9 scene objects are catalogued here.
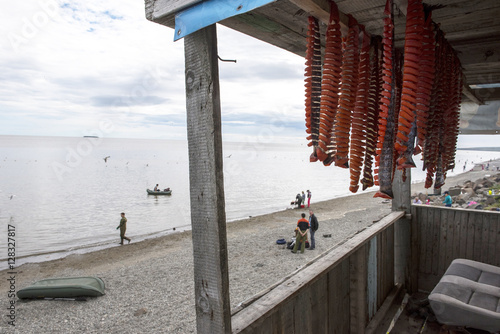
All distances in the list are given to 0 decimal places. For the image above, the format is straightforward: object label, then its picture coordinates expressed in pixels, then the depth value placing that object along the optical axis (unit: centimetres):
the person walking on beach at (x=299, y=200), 3051
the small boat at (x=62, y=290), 1103
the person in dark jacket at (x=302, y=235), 1275
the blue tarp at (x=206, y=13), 147
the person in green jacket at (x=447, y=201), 1620
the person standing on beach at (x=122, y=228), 1833
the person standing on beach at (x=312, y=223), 1321
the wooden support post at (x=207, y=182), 173
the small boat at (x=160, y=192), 3995
